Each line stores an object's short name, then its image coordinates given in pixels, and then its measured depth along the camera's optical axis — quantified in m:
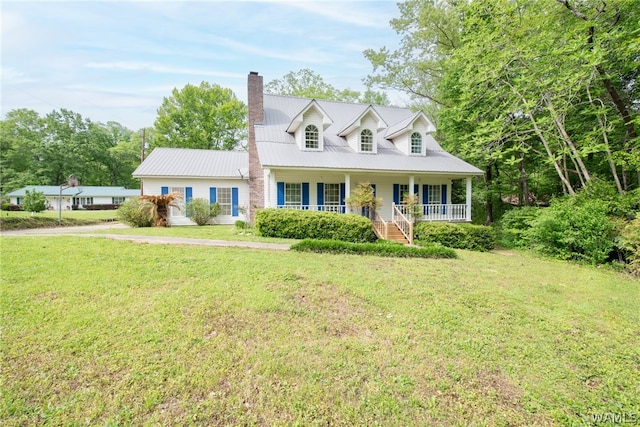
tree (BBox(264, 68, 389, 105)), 31.22
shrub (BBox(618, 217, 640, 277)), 8.92
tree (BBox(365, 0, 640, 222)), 10.42
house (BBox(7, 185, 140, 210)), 40.98
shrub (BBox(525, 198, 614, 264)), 9.99
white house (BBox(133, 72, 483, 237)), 13.88
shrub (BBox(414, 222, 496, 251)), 12.04
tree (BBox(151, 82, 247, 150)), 32.66
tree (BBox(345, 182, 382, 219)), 13.17
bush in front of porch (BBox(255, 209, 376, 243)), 10.95
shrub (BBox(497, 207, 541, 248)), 12.88
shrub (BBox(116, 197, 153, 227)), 13.69
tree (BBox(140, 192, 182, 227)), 14.04
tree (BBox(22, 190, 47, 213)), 23.83
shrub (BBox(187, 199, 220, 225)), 16.19
